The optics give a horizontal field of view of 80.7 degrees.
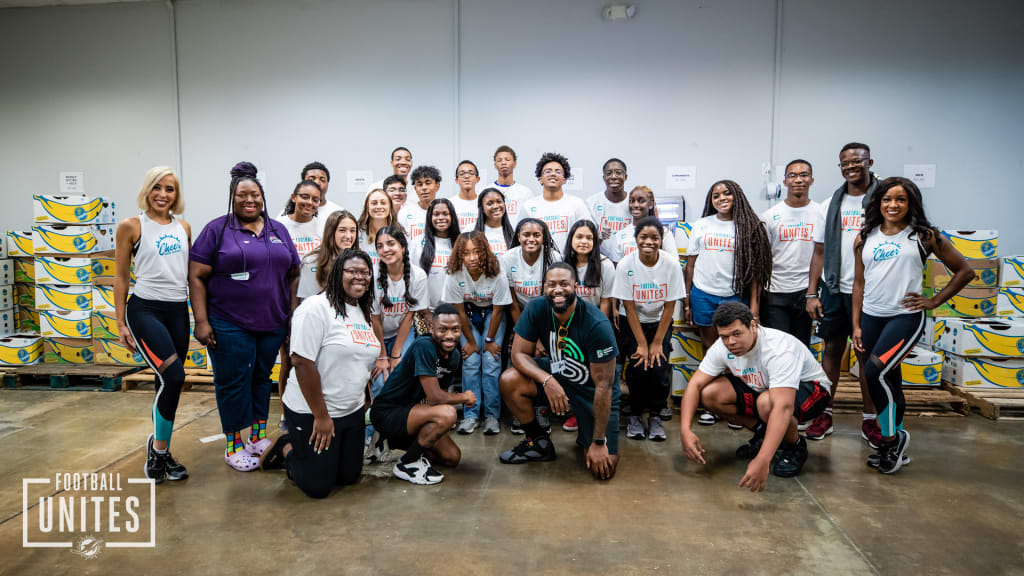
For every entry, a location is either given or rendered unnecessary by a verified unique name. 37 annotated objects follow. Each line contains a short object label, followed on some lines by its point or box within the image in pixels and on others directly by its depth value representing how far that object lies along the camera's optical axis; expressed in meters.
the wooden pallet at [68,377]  4.96
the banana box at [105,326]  5.18
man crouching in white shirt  2.86
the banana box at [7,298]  5.56
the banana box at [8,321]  5.57
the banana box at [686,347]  4.34
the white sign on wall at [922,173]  5.64
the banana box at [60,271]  5.33
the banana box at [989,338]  4.37
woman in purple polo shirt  3.14
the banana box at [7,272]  5.56
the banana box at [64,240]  5.32
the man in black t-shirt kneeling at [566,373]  3.12
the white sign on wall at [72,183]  6.60
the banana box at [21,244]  5.53
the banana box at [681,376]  4.37
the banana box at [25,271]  5.64
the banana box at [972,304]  4.70
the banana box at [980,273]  4.68
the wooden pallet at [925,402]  4.29
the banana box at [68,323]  5.27
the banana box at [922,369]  4.51
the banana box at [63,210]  5.32
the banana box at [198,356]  5.10
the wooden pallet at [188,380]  4.89
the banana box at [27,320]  5.71
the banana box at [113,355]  5.20
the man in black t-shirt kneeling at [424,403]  3.06
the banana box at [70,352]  5.29
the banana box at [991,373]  4.41
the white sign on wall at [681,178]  5.82
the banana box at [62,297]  5.30
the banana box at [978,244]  4.70
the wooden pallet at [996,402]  4.14
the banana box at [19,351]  5.23
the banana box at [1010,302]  4.71
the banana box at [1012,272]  4.67
